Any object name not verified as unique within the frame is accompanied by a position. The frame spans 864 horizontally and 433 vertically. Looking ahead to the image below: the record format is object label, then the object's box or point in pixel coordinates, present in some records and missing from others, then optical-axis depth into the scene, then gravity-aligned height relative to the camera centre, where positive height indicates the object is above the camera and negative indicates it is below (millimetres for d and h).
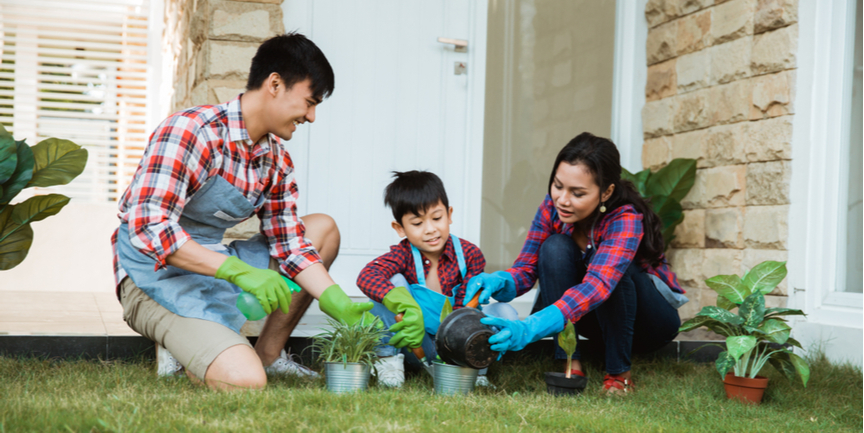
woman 2139 -200
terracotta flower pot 2137 -558
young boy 2346 -215
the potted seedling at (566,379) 2055 -540
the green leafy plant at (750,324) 2086 -356
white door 3512 +472
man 1909 -109
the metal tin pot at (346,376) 1962 -522
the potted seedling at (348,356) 1966 -467
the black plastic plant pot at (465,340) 1886 -387
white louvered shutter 6074 +1008
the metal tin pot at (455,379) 1996 -528
